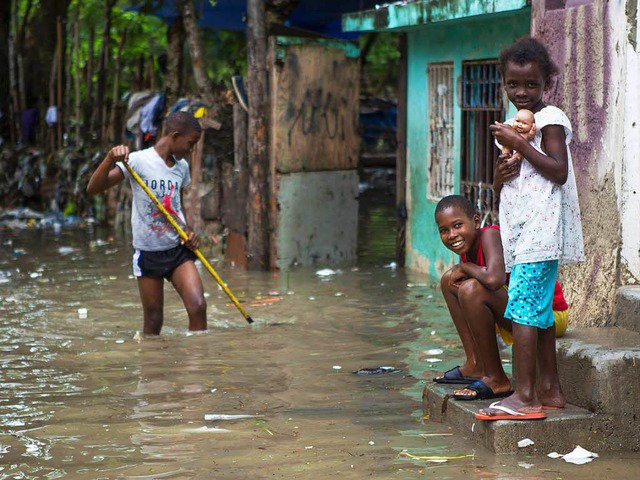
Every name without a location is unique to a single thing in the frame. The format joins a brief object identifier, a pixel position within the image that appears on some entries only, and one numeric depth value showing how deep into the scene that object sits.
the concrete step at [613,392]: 8.82
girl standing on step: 8.61
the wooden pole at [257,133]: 19.92
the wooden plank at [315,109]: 19.96
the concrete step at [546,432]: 8.70
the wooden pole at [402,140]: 20.64
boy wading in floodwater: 13.77
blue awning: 29.06
